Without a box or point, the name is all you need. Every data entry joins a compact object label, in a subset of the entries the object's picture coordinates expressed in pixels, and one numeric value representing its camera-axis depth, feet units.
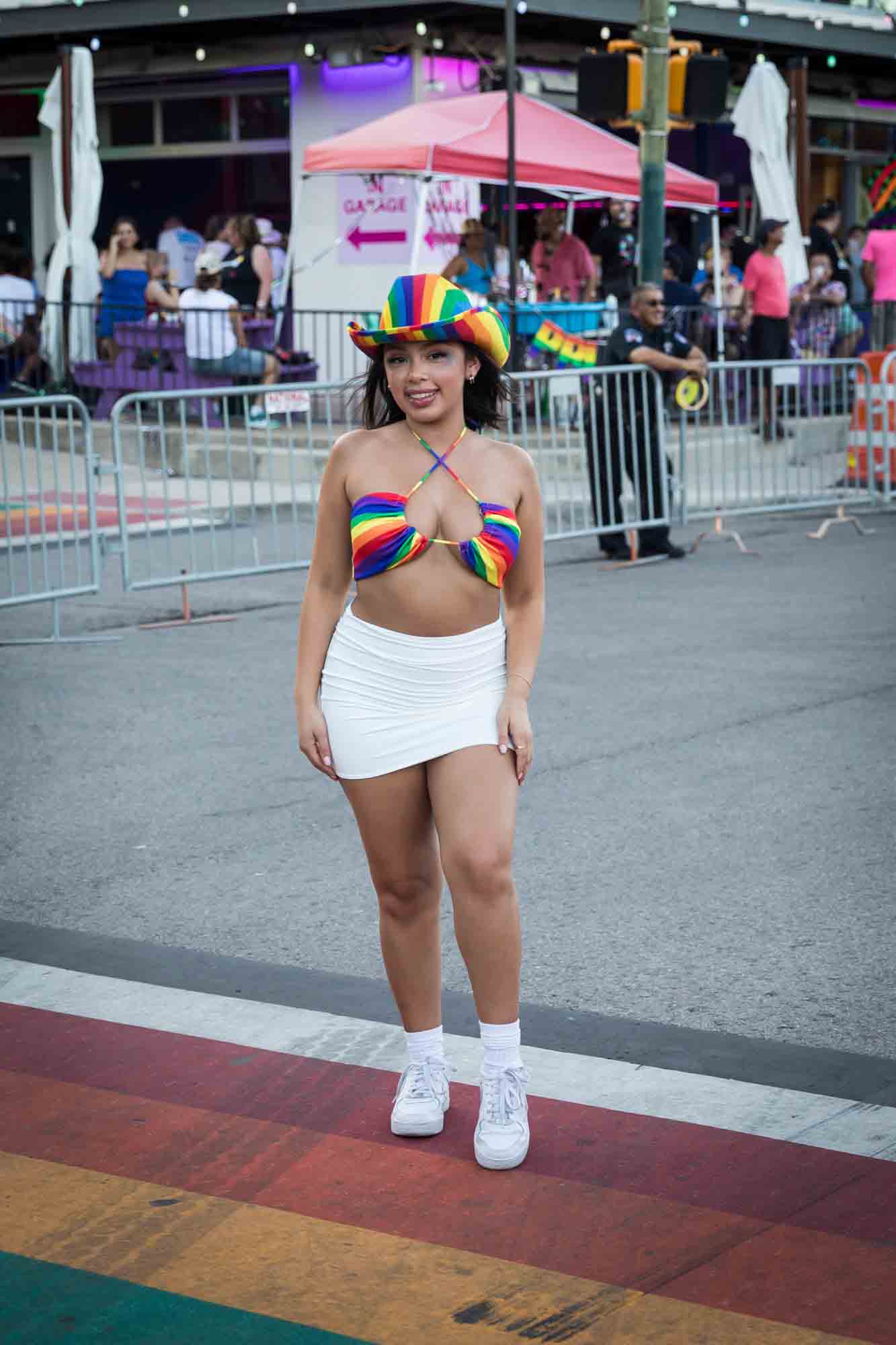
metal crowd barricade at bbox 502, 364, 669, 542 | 42.80
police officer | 43.01
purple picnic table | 61.05
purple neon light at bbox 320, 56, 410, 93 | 69.72
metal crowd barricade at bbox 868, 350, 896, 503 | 52.06
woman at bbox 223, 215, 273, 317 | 64.23
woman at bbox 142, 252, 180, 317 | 62.49
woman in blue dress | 66.03
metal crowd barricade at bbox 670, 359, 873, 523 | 48.34
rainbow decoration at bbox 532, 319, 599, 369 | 55.88
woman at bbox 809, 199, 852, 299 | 72.95
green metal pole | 43.65
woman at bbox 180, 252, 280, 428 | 59.36
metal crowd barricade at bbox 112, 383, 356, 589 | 36.83
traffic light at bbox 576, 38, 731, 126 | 45.78
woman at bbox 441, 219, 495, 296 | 61.82
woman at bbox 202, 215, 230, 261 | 65.16
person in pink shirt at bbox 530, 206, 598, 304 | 66.13
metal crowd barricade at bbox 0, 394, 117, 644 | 34.19
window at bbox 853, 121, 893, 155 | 93.81
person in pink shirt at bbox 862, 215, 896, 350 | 65.57
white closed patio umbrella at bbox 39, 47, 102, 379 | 64.95
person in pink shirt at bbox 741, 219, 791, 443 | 60.29
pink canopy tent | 57.93
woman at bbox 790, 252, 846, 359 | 65.92
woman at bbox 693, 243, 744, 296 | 70.95
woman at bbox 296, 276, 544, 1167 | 13.05
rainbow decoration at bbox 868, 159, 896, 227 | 95.14
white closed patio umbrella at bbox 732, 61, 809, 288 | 67.77
